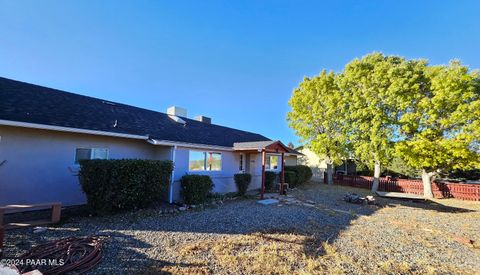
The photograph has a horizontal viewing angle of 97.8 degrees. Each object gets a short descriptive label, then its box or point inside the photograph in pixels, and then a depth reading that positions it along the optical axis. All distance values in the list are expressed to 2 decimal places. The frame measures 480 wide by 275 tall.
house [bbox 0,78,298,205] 7.09
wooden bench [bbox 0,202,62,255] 5.43
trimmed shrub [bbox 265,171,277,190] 14.20
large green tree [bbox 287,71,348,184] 17.91
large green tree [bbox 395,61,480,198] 12.80
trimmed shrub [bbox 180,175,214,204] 9.40
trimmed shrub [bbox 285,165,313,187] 17.48
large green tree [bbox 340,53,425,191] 14.36
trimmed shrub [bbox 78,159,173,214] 6.83
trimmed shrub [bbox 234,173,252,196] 12.12
